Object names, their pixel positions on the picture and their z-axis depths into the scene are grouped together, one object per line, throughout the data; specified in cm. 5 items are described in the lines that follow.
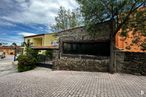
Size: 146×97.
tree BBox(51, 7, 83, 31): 1531
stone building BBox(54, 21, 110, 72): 685
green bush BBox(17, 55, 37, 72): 810
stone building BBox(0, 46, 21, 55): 2866
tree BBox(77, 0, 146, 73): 581
